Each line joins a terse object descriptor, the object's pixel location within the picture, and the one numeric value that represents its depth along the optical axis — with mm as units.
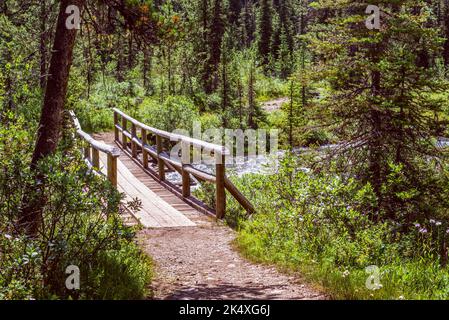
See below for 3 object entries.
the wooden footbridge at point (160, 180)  9266
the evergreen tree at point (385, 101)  9719
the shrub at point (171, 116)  20844
